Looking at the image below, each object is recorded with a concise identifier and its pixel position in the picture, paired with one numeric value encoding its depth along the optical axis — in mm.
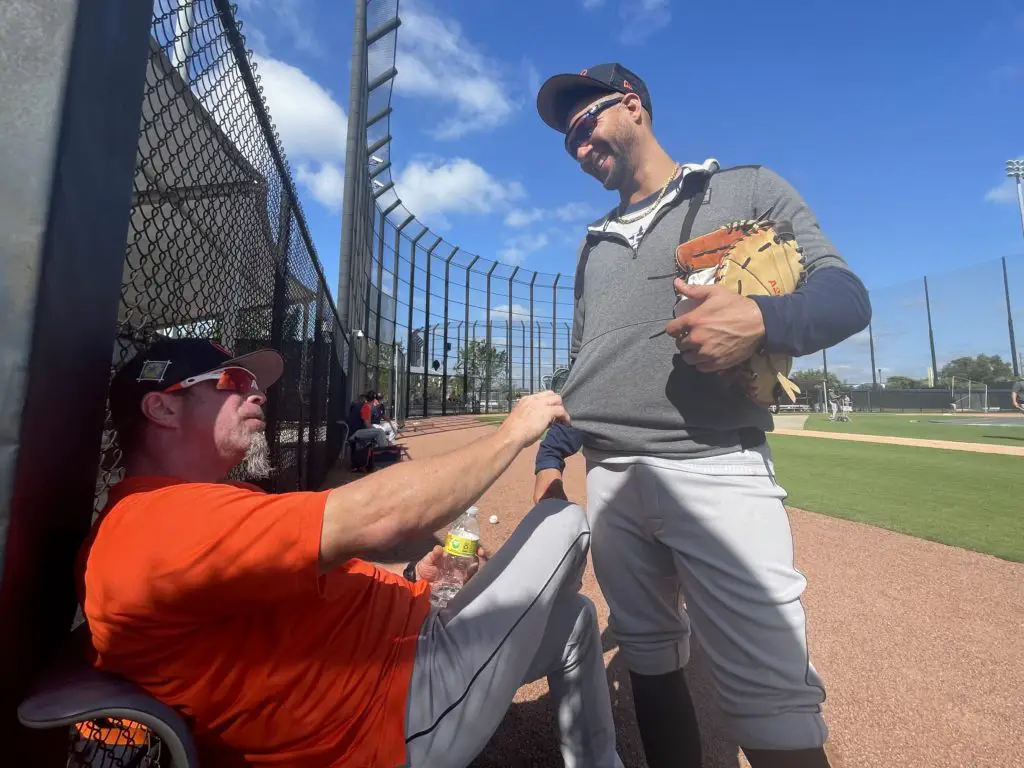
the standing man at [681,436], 1242
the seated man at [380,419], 10699
